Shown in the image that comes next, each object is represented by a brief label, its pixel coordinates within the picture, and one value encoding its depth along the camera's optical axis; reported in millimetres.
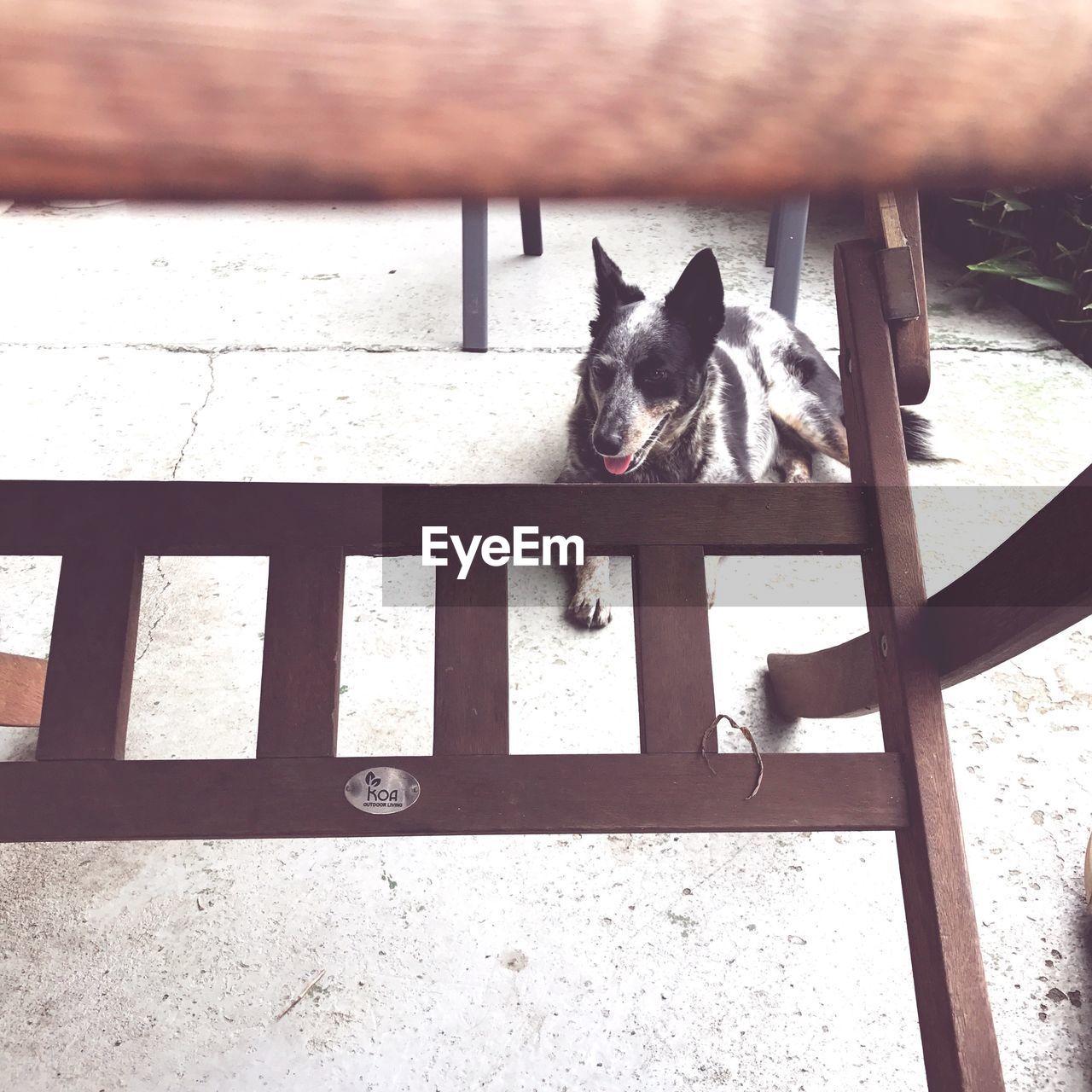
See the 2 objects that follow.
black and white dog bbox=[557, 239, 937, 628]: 1800
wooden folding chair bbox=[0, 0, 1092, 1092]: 189
